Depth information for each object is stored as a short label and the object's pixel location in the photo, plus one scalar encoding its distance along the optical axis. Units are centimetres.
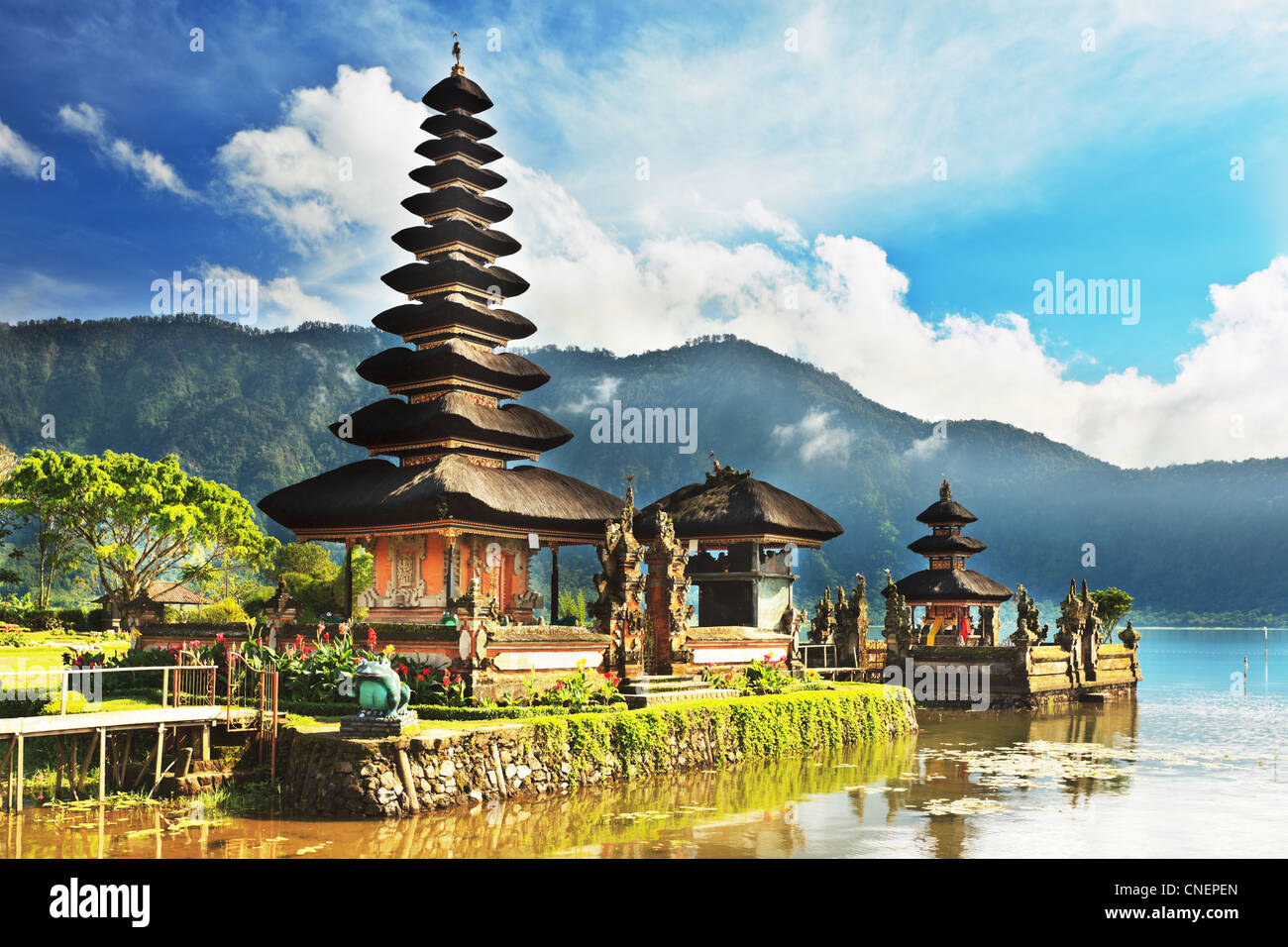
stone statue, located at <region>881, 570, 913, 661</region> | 4619
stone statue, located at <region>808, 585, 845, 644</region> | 4481
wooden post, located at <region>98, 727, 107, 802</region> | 1922
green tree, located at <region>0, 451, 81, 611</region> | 4728
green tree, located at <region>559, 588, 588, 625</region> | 5327
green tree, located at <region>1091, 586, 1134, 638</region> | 7719
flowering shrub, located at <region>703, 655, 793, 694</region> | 3180
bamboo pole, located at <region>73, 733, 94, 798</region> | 2016
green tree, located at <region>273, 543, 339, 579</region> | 6153
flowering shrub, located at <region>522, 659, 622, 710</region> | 2553
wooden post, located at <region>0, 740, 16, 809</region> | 1875
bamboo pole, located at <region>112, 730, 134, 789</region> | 2073
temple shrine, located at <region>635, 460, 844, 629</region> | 4322
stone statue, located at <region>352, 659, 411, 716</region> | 2009
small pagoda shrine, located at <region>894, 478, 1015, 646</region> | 5844
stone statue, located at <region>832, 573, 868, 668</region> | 4378
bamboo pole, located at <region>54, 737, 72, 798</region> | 2005
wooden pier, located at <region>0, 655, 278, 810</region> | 1878
